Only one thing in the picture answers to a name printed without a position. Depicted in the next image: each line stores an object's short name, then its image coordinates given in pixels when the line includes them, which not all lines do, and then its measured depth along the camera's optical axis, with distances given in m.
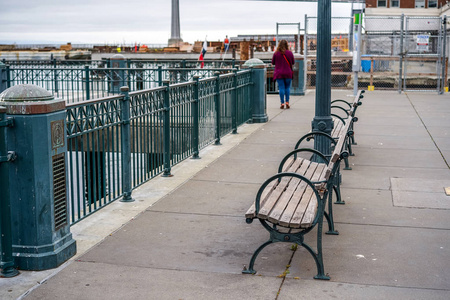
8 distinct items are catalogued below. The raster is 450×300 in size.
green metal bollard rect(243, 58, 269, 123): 14.73
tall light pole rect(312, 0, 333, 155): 8.39
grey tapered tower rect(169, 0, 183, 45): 81.69
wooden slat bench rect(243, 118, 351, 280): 5.13
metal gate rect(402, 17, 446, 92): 22.38
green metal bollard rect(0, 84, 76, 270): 5.18
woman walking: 16.88
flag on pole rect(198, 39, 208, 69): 24.79
